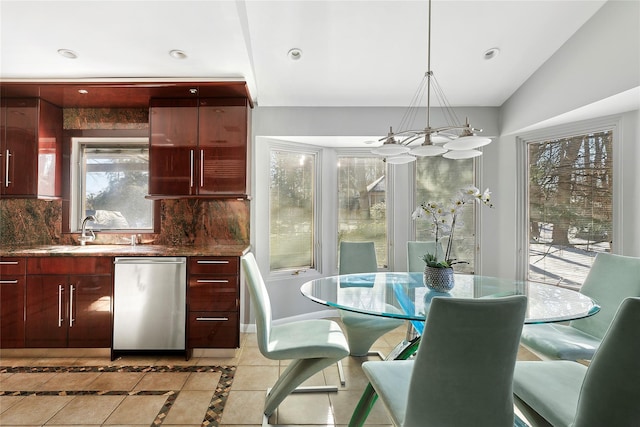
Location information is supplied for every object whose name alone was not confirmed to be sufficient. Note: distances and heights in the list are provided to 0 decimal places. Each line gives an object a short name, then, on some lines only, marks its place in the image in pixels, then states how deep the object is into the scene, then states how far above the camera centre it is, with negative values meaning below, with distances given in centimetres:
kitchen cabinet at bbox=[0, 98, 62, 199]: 295 +62
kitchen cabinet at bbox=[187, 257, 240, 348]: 280 -74
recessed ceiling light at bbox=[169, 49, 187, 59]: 245 +124
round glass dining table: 166 -47
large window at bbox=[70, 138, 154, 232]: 338 +35
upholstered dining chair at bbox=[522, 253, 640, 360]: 195 -65
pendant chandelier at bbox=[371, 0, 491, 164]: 182 +42
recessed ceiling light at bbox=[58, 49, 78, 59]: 244 +123
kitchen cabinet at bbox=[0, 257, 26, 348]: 275 -72
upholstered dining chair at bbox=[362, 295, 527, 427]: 108 -51
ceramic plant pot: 204 -38
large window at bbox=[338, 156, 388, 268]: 389 +8
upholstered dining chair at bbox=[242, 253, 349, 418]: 192 -77
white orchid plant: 192 +3
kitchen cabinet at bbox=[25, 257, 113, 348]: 277 -72
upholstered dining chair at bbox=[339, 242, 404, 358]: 258 -81
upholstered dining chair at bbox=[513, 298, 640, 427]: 102 -53
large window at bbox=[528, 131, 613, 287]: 275 +11
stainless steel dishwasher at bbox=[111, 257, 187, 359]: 277 -72
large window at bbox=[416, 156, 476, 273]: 370 +33
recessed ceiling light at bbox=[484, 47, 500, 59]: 276 +142
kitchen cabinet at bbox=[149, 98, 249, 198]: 306 +67
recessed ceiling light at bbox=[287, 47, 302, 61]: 278 +141
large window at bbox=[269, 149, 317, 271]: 365 +9
